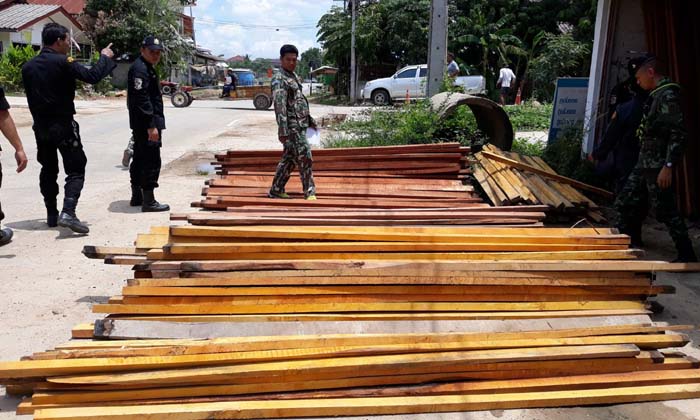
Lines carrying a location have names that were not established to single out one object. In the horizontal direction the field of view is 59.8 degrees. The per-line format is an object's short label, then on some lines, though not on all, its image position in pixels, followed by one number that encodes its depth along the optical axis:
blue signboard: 9.38
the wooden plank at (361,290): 3.44
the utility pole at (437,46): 10.52
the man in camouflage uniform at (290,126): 6.00
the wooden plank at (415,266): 3.56
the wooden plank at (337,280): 3.49
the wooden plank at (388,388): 2.93
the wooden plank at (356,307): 3.37
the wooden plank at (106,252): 3.95
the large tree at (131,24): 34.12
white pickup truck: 26.95
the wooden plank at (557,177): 6.91
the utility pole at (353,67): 31.94
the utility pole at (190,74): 44.84
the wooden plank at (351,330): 3.21
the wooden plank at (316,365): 2.93
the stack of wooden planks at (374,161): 6.70
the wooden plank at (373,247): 3.67
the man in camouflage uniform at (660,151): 5.00
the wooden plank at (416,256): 3.68
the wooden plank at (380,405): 2.85
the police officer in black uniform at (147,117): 6.71
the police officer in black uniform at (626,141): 6.03
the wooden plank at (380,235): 3.79
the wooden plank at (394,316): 3.37
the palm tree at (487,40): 28.55
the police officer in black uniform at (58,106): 5.72
